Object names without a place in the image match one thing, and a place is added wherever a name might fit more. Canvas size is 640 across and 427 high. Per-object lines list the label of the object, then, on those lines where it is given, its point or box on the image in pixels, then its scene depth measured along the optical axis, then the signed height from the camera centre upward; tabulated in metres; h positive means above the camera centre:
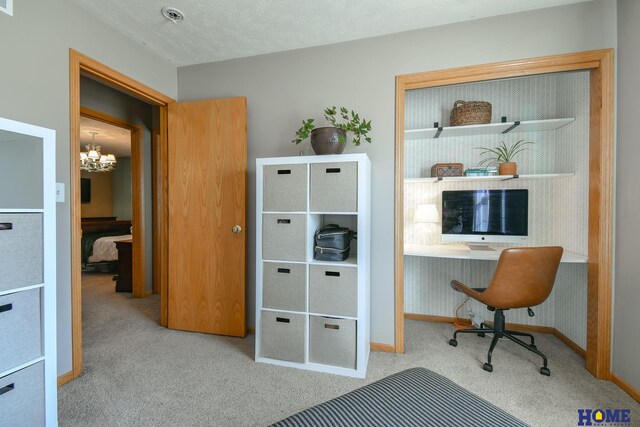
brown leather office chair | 1.92 -0.49
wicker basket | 2.40 +0.85
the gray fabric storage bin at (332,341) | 1.87 -0.89
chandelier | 5.24 +1.03
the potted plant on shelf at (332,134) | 1.93 +0.53
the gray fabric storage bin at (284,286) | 1.96 -0.54
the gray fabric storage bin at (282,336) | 1.96 -0.89
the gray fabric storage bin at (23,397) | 1.07 -0.75
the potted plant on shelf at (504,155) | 2.42 +0.52
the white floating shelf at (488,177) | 2.27 +0.29
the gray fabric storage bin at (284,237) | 1.97 -0.19
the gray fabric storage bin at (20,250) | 1.07 -0.16
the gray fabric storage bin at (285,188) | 1.97 +0.16
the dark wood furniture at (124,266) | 3.71 -0.75
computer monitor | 2.47 -0.05
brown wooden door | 2.41 -0.04
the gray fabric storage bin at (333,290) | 1.87 -0.54
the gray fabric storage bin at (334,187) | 1.87 +0.16
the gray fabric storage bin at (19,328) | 1.07 -0.47
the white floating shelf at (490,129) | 2.31 +0.73
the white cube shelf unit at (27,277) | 1.08 -0.27
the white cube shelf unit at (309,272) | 1.87 -0.43
